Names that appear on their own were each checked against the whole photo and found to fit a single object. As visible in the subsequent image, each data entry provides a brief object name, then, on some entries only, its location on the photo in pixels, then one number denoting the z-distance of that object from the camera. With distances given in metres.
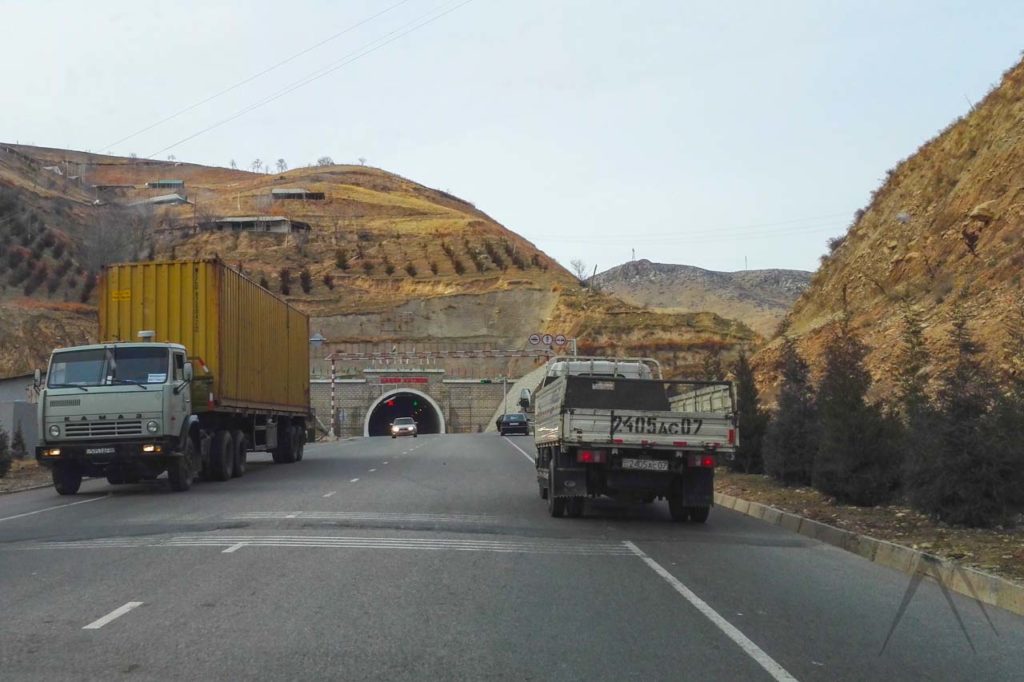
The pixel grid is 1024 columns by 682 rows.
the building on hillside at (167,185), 170.50
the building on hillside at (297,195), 149.62
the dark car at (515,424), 60.03
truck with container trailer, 19.17
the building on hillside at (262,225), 125.69
